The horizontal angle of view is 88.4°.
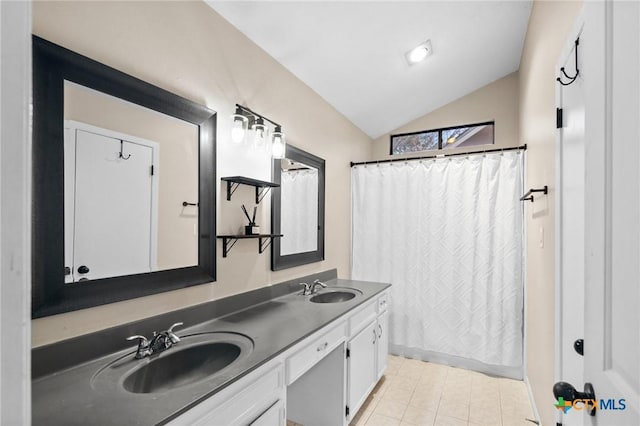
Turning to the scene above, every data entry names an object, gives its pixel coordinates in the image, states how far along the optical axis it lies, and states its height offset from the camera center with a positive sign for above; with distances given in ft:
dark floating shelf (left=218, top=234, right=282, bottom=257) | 5.94 -0.53
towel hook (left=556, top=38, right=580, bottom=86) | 4.08 +1.85
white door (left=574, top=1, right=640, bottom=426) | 1.88 +0.03
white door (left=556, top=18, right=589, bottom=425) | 4.07 -0.09
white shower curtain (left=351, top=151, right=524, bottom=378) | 9.25 -1.19
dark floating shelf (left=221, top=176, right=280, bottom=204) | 5.94 +0.56
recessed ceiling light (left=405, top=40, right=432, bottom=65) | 8.23 +4.13
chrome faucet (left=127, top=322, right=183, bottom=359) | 4.16 -1.72
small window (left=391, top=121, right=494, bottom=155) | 11.57 +2.76
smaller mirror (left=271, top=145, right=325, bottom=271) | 7.64 +0.08
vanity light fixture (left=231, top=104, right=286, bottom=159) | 6.09 +1.64
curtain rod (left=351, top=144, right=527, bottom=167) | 9.09 +1.76
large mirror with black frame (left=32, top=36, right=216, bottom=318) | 3.61 +0.34
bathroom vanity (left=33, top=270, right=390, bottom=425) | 3.13 -1.86
